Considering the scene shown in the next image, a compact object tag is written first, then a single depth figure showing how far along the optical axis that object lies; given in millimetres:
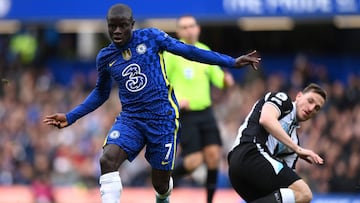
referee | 24937
